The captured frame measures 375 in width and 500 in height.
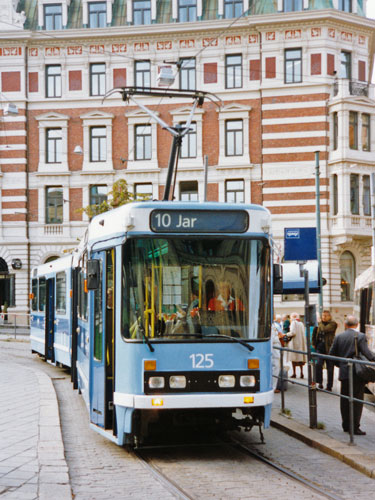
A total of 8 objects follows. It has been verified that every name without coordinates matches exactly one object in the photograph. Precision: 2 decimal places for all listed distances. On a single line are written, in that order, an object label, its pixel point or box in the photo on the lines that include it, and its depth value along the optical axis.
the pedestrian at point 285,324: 22.47
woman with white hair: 17.06
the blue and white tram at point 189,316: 8.48
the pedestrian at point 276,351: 13.78
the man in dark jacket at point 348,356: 9.82
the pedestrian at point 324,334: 16.33
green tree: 34.97
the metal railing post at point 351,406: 9.34
